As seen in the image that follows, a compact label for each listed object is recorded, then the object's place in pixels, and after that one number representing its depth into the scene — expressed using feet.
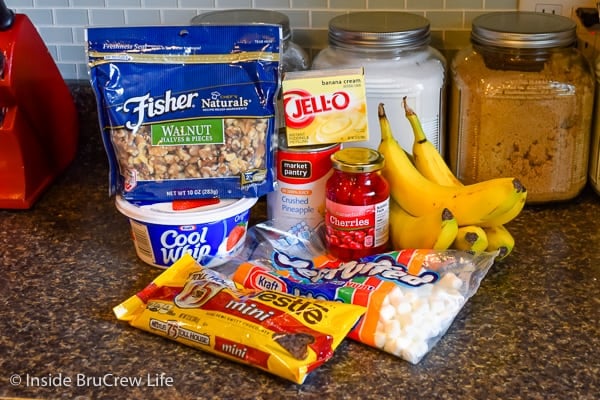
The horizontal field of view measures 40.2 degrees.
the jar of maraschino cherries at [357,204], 3.43
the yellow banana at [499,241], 3.49
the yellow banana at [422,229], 3.39
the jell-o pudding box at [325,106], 3.56
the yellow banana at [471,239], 3.41
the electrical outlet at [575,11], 4.08
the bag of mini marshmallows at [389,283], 2.98
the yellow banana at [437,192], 3.38
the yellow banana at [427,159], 3.69
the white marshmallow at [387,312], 3.02
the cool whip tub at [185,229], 3.46
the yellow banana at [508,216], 3.38
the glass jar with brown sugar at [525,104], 3.75
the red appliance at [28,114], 3.92
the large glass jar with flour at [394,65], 3.79
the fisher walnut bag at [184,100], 3.43
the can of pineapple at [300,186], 3.63
